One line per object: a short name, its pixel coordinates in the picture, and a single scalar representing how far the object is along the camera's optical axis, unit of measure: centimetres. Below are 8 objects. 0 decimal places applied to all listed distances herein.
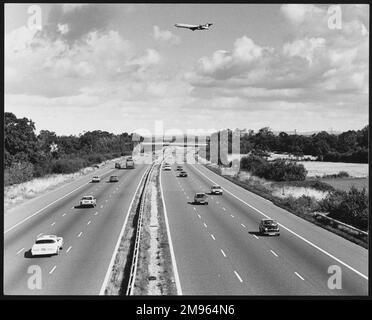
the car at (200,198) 6112
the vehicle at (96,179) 9056
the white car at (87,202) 5769
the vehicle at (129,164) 12838
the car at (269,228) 4159
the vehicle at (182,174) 10149
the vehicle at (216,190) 7251
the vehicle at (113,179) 9038
